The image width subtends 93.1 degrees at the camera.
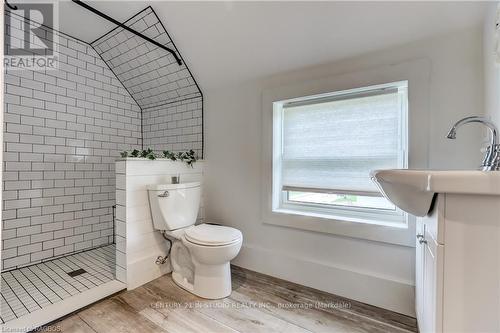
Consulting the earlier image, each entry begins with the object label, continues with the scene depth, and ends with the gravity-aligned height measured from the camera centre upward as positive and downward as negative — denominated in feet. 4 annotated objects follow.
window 5.40 +0.40
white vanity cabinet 2.35 -0.98
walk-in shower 6.43 +0.81
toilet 5.51 -1.82
